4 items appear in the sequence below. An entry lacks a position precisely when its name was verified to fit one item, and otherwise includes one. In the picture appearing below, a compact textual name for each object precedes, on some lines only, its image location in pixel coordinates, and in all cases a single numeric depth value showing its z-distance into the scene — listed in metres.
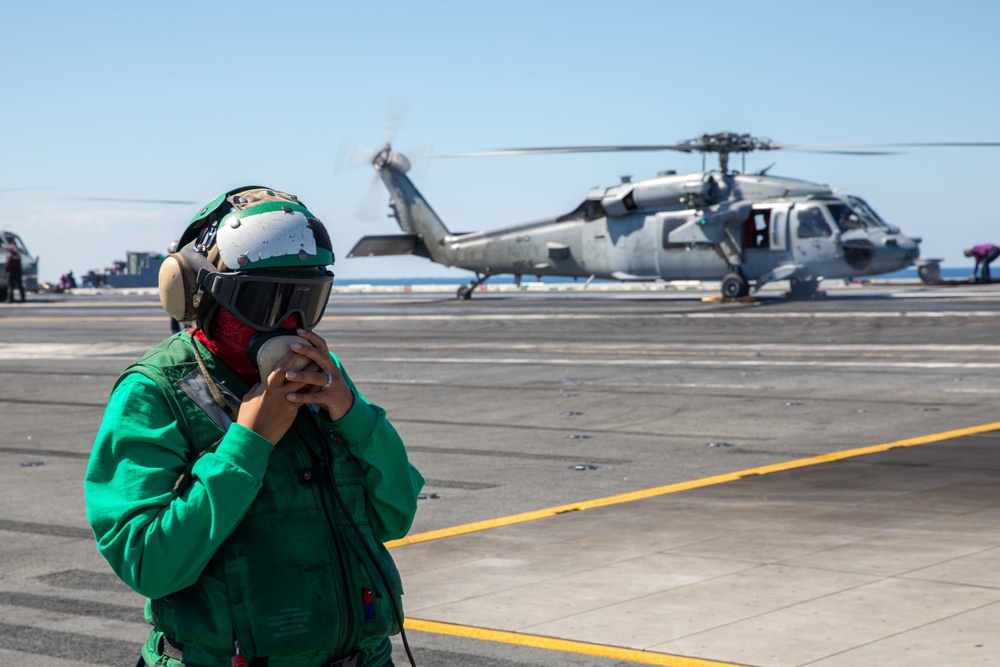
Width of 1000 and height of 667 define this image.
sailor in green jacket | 2.60
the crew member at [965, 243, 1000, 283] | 55.34
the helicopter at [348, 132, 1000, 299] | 36.09
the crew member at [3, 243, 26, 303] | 56.91
